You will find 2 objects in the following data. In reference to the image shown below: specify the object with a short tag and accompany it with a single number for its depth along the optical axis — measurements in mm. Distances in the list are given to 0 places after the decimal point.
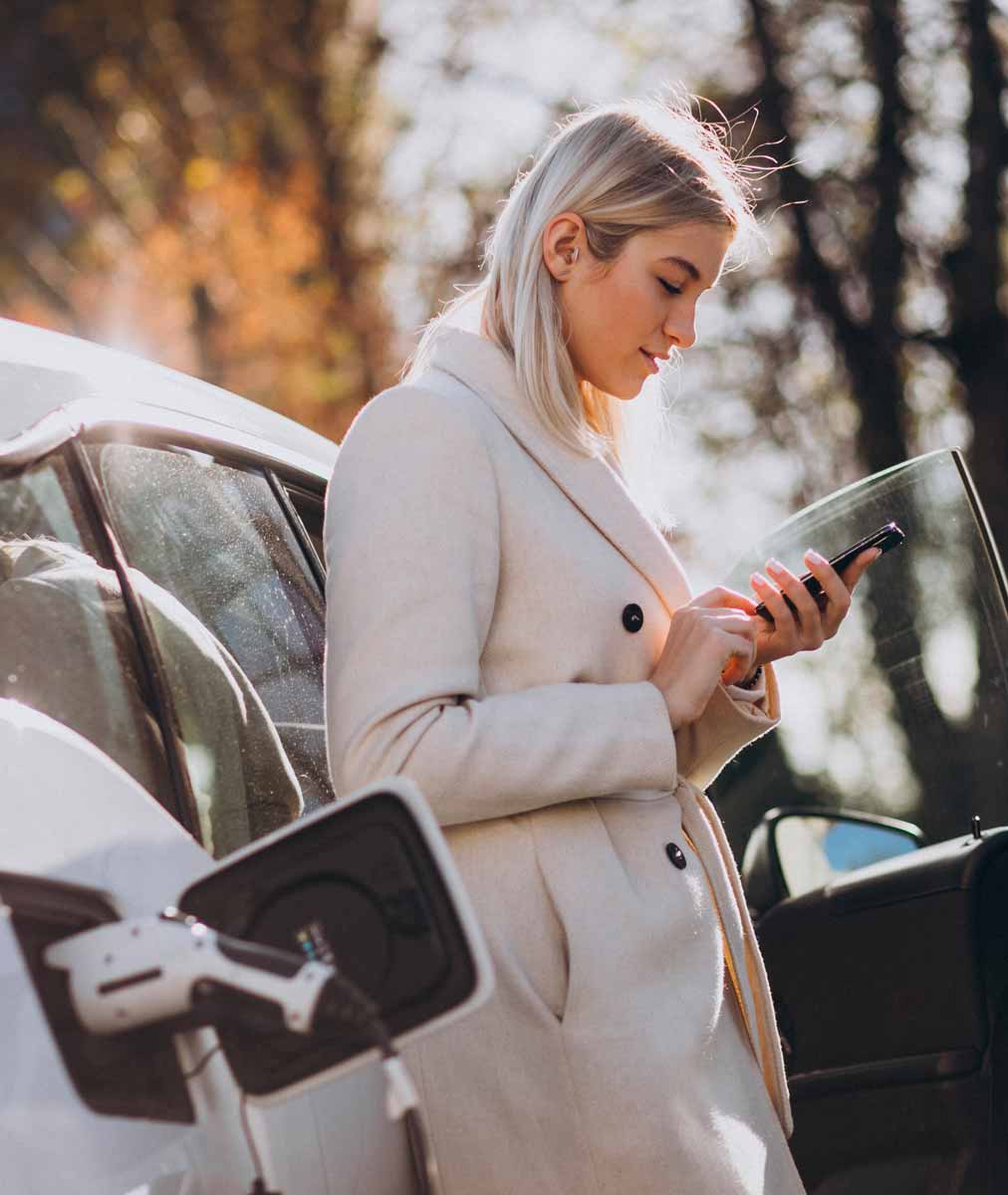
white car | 1490
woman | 2074
